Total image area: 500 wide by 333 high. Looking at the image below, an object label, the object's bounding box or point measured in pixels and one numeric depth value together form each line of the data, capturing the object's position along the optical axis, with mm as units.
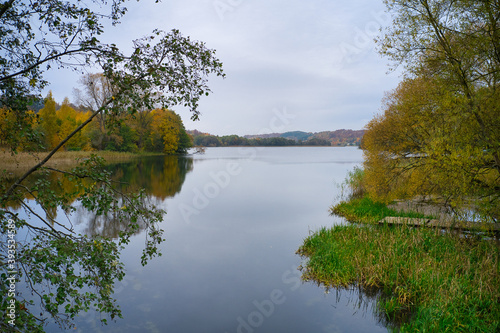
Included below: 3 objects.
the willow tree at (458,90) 8297
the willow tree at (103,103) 4016
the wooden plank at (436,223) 10268
